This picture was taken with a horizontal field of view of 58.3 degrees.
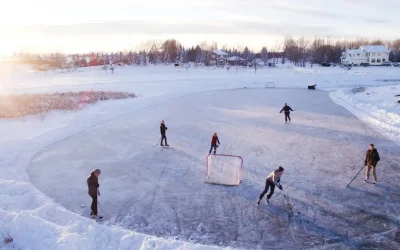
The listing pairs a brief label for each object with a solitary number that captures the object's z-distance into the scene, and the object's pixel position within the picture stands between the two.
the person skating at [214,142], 14.60
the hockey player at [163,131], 16.28
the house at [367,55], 97.19
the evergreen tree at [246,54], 116.94
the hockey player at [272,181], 9.82
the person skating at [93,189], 9.26
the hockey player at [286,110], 21.81
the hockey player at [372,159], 11.56
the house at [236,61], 101.18
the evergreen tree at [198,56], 101.84
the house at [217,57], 100.89
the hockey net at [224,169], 11.97
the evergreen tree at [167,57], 100.38
